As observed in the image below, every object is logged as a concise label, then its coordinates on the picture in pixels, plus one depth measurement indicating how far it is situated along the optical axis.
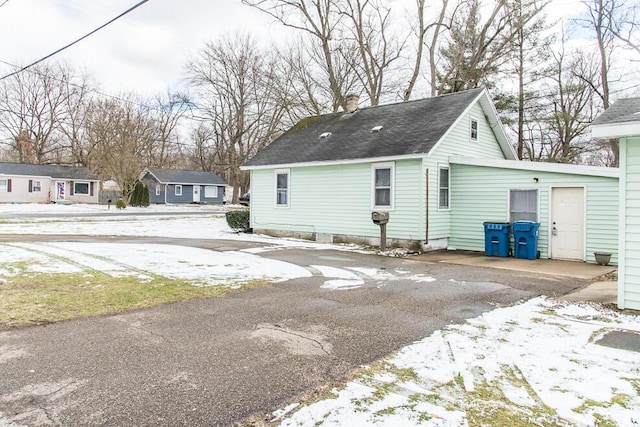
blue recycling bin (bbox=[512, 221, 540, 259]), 11.47
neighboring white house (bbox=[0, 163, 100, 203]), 40.53
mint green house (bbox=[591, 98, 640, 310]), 5.82
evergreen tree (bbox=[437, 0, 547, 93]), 24.11
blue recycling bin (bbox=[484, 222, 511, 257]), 11.96
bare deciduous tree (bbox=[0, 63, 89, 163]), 43.69
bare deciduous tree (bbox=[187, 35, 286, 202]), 37.81
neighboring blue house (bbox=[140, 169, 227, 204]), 46.72
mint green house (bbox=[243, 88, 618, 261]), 11.50
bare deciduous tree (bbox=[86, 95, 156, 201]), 34.75
